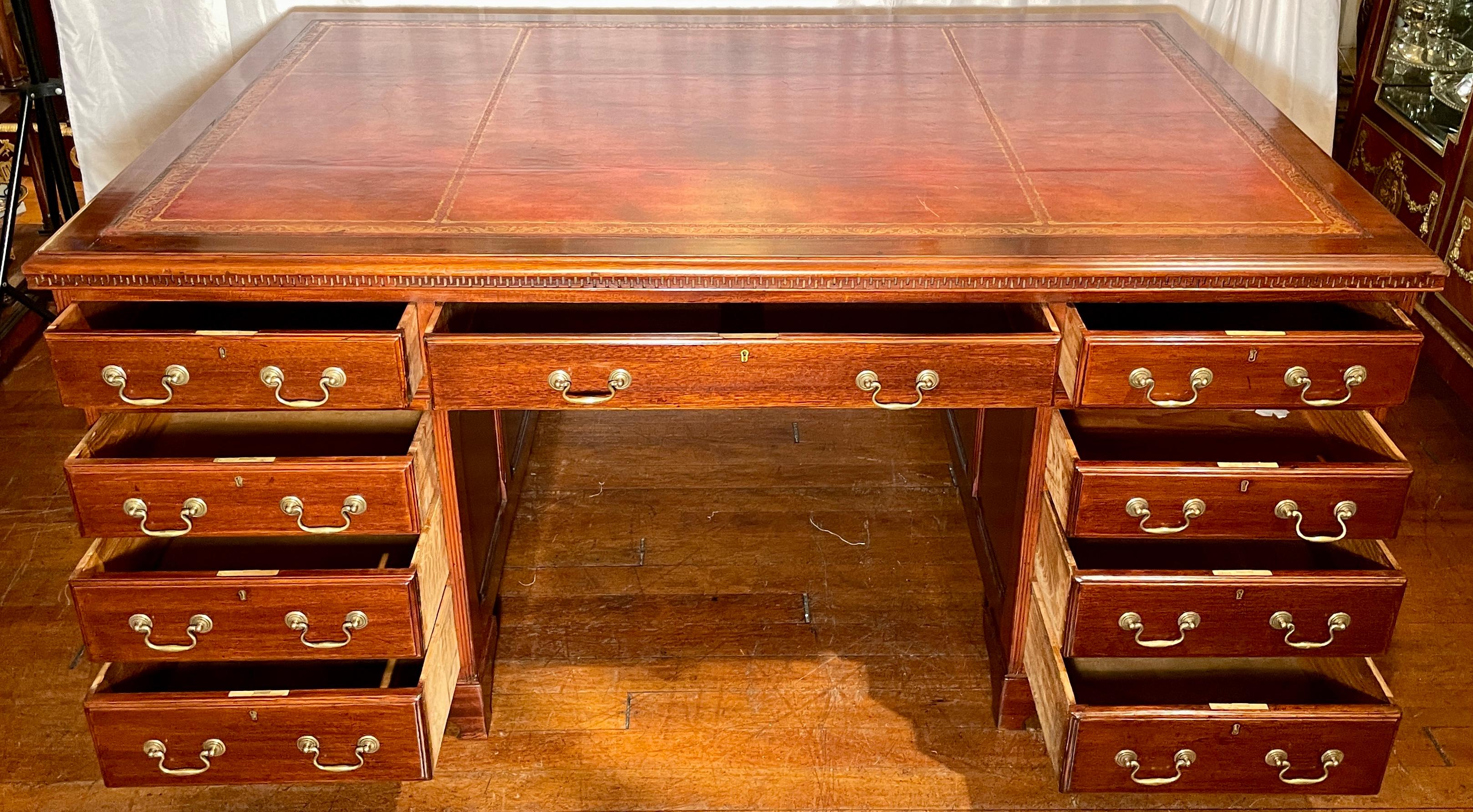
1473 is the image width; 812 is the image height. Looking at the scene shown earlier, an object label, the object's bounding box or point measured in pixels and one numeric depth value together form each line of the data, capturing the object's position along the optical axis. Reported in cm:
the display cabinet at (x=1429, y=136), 254
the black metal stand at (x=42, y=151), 243
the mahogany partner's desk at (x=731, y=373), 146
